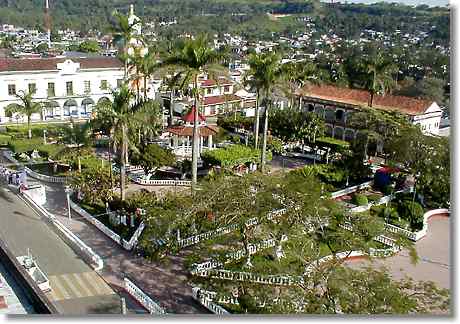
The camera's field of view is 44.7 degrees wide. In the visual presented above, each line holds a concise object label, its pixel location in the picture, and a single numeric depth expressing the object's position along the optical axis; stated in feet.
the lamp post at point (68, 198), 85.27
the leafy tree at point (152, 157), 100.99
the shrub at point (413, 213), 88.74
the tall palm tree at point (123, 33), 116.57
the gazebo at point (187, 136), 118.83
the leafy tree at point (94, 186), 89.45
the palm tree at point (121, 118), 85.61
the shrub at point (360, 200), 95.14
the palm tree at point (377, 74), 130.41
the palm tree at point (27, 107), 132.36
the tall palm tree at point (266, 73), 97.60
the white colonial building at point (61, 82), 156.46
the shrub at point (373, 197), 98.94
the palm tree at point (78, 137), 102.68
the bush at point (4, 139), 131.71
